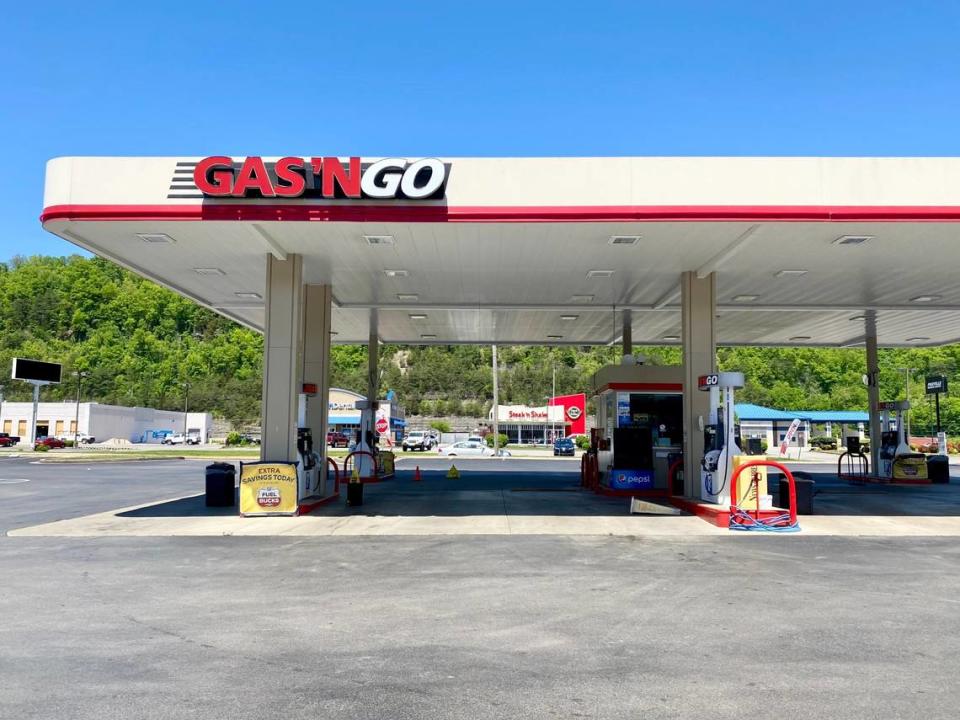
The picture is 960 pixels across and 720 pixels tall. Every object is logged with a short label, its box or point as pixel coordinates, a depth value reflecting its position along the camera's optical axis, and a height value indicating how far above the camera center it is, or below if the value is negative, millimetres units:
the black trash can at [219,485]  18016 -1604
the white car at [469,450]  56531 -2451
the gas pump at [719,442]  15875 -500
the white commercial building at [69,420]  85188 -586
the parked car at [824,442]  71438 -2324
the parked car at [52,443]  63675 -2304
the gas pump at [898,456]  27312 -1324
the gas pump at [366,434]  25812 -600
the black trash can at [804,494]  17125 -1680
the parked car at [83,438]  83375 -2503
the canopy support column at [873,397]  28484 +785
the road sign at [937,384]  31219 +1379
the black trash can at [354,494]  18062 -1807
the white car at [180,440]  88594 -2825
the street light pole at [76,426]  79938 -1228
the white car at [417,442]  64625 -2139
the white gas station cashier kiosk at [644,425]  21484 -218
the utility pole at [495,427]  55447 -798
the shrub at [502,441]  76844 -2520
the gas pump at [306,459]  18453 -1027
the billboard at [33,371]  69125 +3928
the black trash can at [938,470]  27766 -1826
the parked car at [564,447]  59188 -2294
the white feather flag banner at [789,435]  39431 -863
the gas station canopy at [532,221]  13602 +3566
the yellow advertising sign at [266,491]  16094 -1555
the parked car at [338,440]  73625 -2293
